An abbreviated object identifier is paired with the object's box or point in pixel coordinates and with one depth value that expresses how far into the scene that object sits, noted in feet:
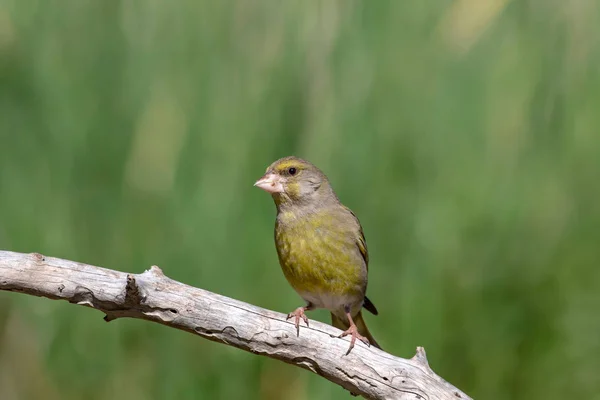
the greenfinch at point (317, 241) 20.27
